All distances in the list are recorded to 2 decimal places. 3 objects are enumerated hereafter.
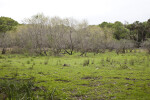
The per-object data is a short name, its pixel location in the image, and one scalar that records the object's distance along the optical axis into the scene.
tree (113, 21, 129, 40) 48.22
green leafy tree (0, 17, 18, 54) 39.12
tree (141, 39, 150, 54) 31.65
